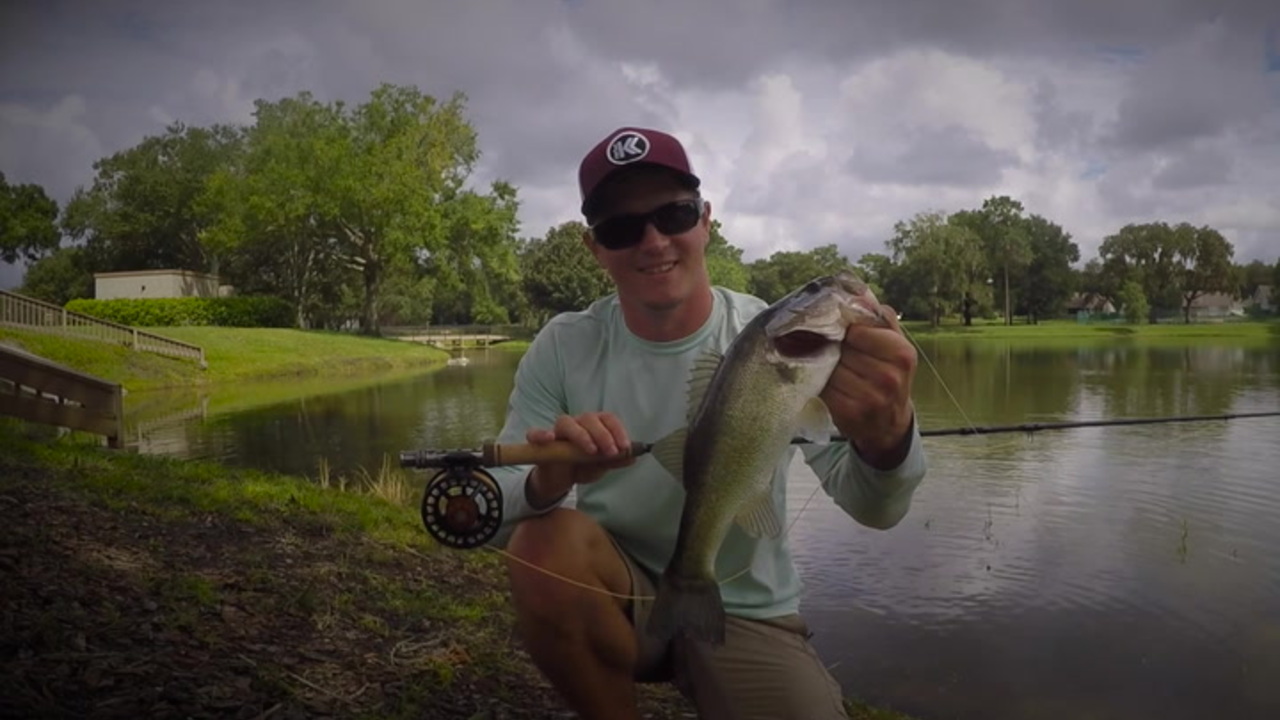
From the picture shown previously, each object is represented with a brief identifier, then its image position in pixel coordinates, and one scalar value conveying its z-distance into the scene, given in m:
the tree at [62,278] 46.91
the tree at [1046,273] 84.94
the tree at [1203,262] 75.81
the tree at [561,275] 62.53
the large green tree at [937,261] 52.83
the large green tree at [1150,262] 78.88
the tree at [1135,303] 73.19
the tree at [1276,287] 75.25
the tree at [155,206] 48.03
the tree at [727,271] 38.97
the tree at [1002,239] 77.62
